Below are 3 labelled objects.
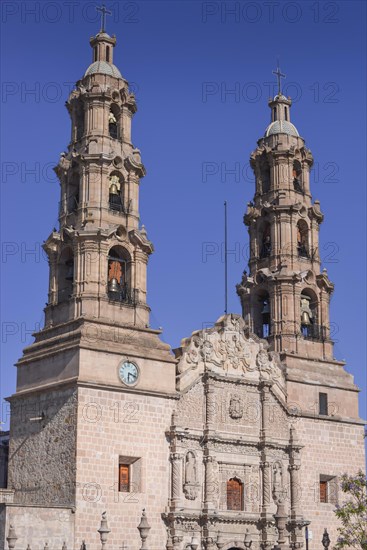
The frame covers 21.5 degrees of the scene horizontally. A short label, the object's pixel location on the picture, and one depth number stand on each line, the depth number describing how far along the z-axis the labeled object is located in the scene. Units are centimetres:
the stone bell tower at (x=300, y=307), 5062
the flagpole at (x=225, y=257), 5242
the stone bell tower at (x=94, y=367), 4159
